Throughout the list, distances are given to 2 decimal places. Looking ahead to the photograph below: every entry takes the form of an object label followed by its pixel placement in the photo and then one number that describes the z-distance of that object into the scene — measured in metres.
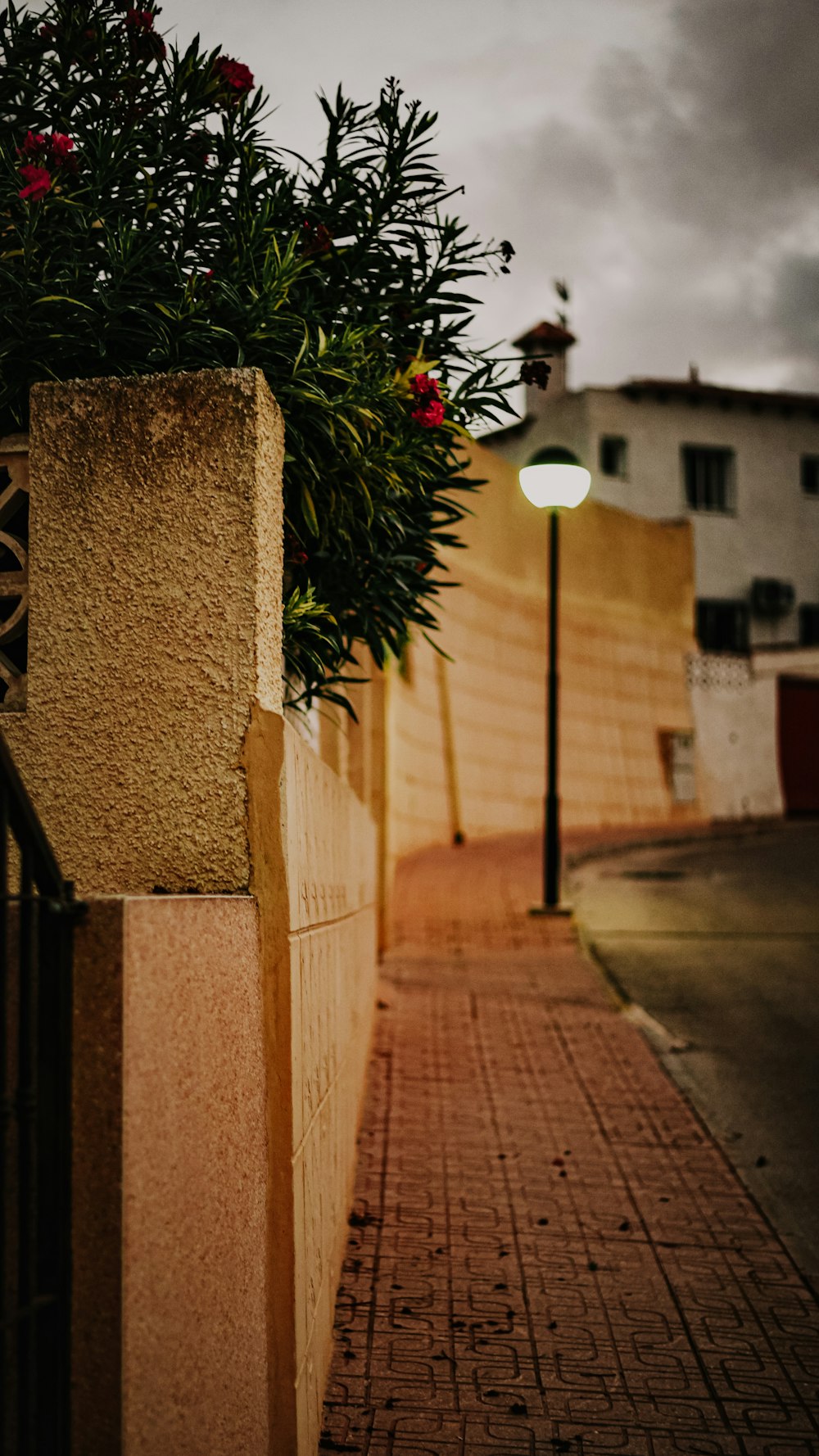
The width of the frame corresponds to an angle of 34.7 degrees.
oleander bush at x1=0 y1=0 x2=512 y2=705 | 3.35
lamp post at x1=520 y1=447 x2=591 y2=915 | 11.37
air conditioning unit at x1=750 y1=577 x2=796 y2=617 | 33.38
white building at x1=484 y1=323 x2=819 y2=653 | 32.59
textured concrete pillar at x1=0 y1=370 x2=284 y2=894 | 2.96
